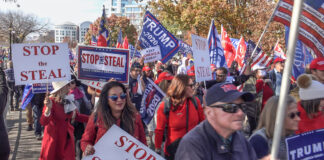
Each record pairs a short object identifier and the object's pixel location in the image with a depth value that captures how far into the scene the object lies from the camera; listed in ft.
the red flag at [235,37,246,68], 35.27
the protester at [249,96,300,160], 9.23
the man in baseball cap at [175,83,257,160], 7.64
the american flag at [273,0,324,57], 13.01
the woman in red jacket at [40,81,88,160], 15.02
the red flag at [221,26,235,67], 32.60
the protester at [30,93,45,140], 27.43
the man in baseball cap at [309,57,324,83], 14.76
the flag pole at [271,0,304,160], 5.68
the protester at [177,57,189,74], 49.79
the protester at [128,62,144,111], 28.27
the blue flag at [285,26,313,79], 18.35
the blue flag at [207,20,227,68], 25.60
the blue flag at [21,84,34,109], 26.86
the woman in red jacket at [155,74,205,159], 14.84
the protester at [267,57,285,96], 26.35
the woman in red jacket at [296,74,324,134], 11.87
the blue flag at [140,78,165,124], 19.39
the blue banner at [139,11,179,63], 28.19
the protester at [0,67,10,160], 13.50
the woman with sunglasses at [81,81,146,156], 12.23
